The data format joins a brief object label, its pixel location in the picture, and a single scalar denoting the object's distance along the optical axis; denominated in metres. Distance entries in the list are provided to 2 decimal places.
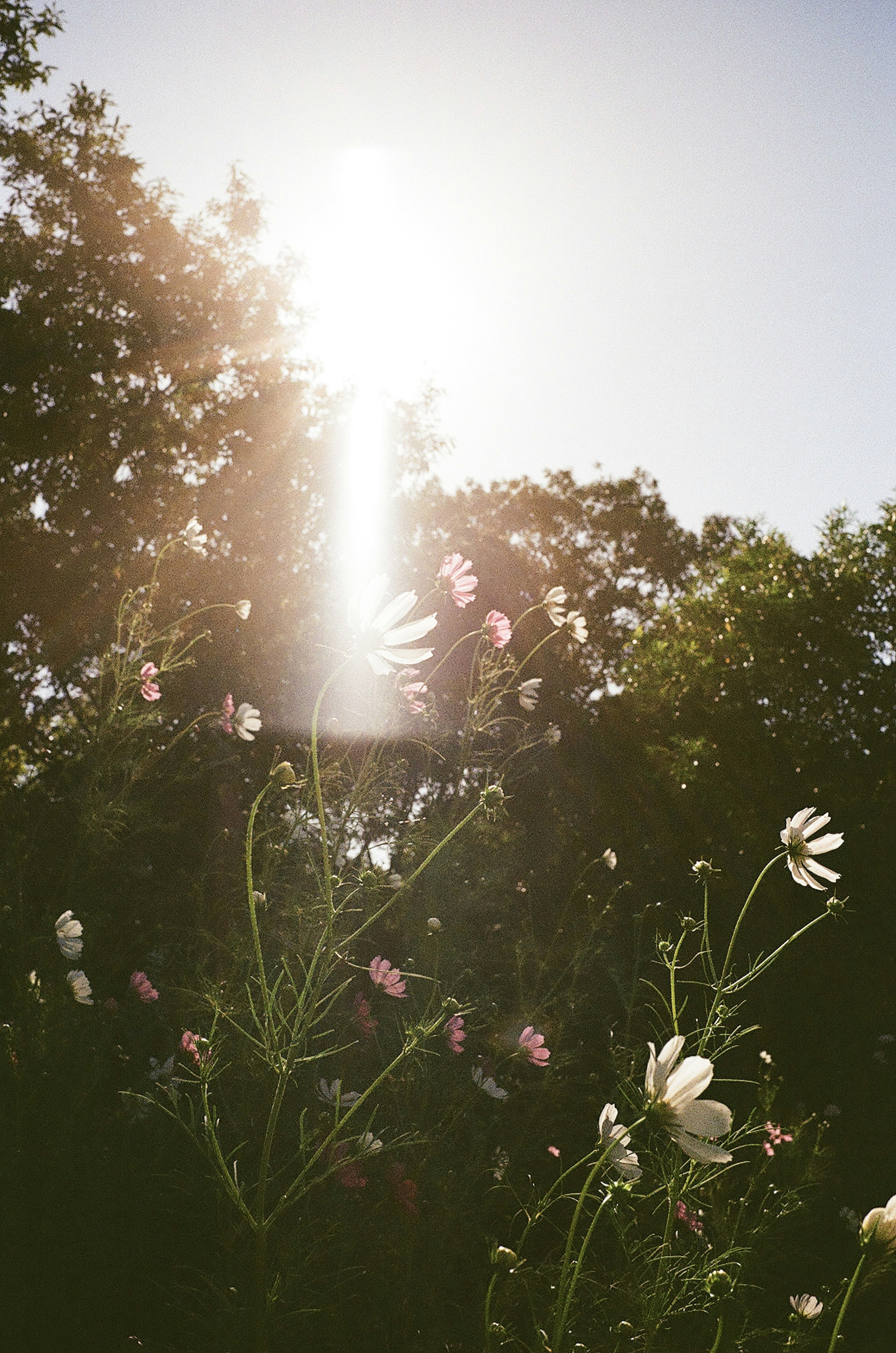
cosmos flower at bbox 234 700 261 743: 2.84
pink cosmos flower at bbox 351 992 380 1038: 2.38
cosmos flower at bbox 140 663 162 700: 2.70
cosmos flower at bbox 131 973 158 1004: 2.57
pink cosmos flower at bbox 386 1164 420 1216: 2.04
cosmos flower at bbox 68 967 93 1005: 2.05
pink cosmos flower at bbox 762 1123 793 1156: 2.95
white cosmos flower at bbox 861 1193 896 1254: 0.92
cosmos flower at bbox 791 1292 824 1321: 1.98
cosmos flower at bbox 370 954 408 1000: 2.10
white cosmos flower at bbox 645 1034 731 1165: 0.86
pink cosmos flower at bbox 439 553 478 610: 2.08
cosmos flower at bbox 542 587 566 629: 2.67
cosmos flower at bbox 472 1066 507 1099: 2.46
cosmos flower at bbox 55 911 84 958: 1.91
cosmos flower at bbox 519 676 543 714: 2.97
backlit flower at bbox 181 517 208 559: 3.11
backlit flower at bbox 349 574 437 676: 1.21
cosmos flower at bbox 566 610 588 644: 2.83
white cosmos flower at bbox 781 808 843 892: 1.37
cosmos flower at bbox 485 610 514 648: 2.31
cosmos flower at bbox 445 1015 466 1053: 2.45
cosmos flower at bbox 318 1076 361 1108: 1.98
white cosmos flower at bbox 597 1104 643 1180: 1.02
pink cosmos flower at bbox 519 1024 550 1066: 2.34
